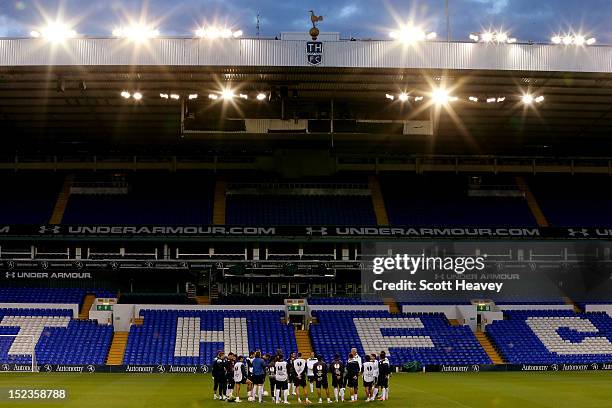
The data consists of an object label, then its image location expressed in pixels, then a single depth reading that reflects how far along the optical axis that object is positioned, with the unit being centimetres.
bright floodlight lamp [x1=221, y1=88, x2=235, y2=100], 4047
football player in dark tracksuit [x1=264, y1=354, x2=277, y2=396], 2727
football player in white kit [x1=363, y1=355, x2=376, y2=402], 2775
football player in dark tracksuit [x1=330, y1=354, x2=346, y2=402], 2758
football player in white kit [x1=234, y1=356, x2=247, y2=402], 2738
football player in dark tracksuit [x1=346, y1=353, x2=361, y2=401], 2788
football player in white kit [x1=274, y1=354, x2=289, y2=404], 2703
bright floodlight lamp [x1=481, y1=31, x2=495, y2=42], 3722
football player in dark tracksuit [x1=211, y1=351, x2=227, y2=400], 2727
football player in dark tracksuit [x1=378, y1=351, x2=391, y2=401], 2770
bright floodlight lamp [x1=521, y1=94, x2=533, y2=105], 4238
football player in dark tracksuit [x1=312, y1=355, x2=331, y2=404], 2783
